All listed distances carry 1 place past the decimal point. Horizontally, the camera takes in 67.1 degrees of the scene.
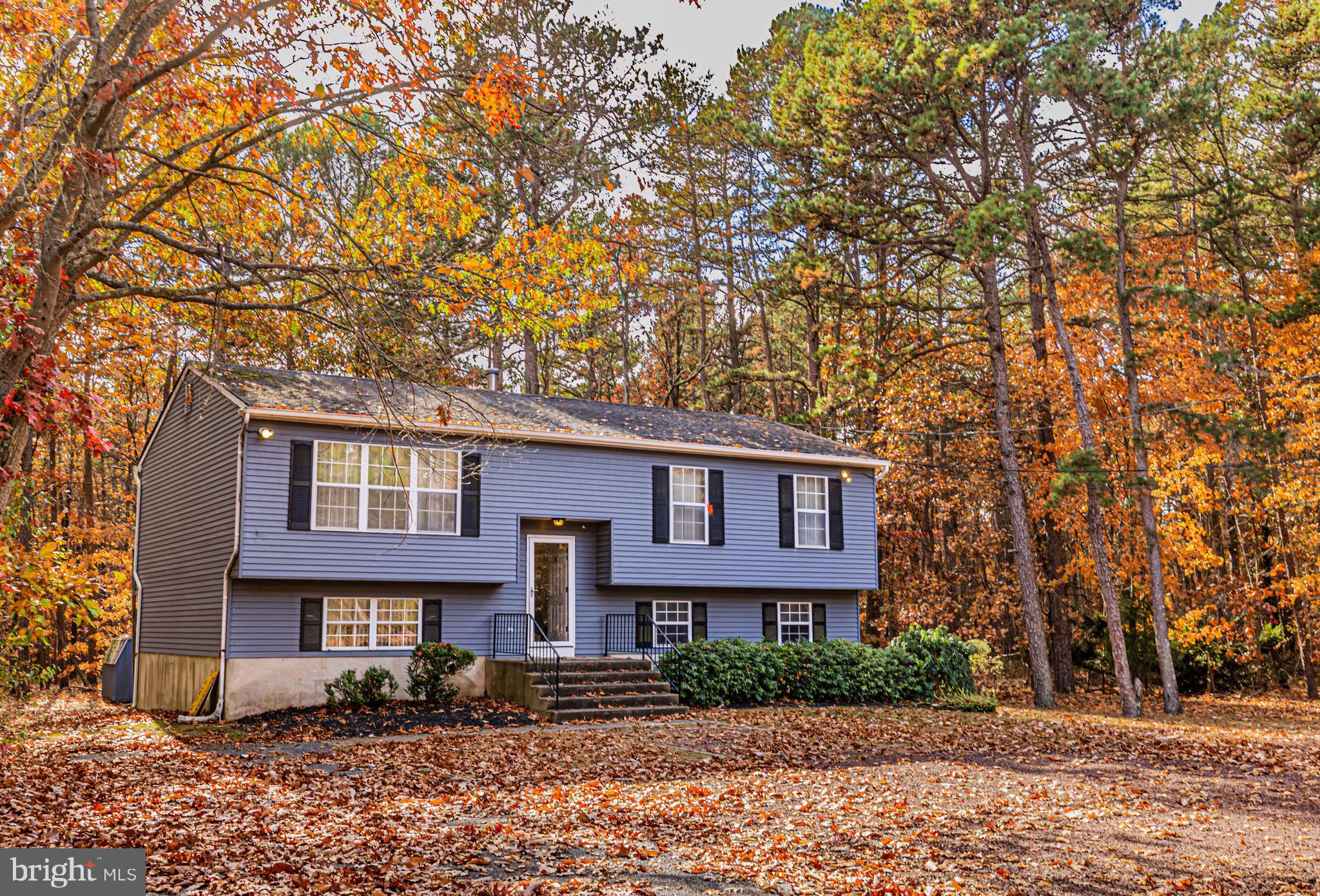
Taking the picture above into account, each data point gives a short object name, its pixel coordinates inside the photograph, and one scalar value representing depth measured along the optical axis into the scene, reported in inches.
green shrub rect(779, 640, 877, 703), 753.6
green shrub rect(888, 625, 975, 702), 802.8
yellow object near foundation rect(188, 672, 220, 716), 646.5
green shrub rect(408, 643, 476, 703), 669.3
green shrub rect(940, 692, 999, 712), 753.0
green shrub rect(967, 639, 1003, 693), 829.8
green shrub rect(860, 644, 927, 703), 772.6
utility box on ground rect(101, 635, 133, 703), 849.5
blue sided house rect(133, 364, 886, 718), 655.1
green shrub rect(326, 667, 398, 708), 649.0
